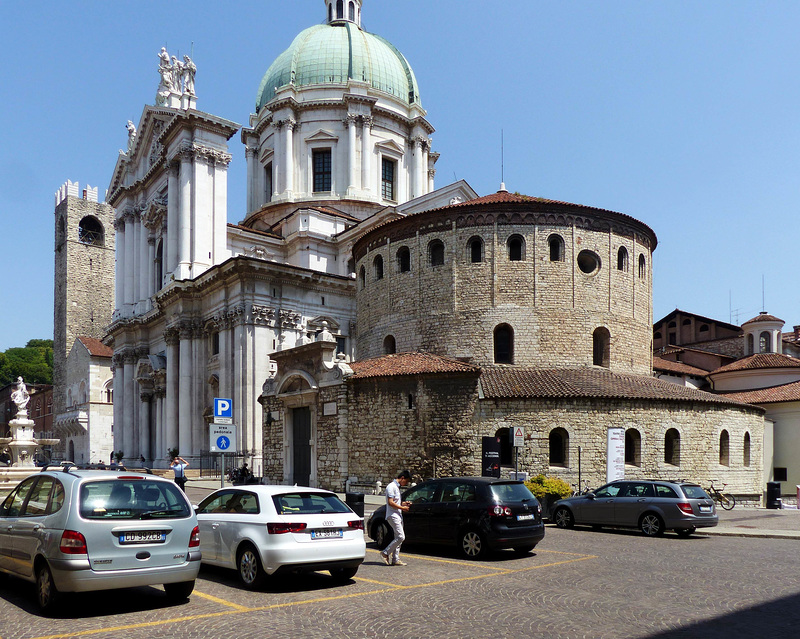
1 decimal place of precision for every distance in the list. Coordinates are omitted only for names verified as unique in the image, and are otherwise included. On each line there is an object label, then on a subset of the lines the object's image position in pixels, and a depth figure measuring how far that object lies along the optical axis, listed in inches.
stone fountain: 1284.4
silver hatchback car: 339.9
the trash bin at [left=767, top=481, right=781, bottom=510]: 1066.1
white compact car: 407.5
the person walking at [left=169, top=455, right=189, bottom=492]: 1077.1
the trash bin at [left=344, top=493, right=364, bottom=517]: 692.5
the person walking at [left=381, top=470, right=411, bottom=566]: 504.4
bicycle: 1055.0
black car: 535.8
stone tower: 3292.3
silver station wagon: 673.0
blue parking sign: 737.0
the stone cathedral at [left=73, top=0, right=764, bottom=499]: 1074.1
